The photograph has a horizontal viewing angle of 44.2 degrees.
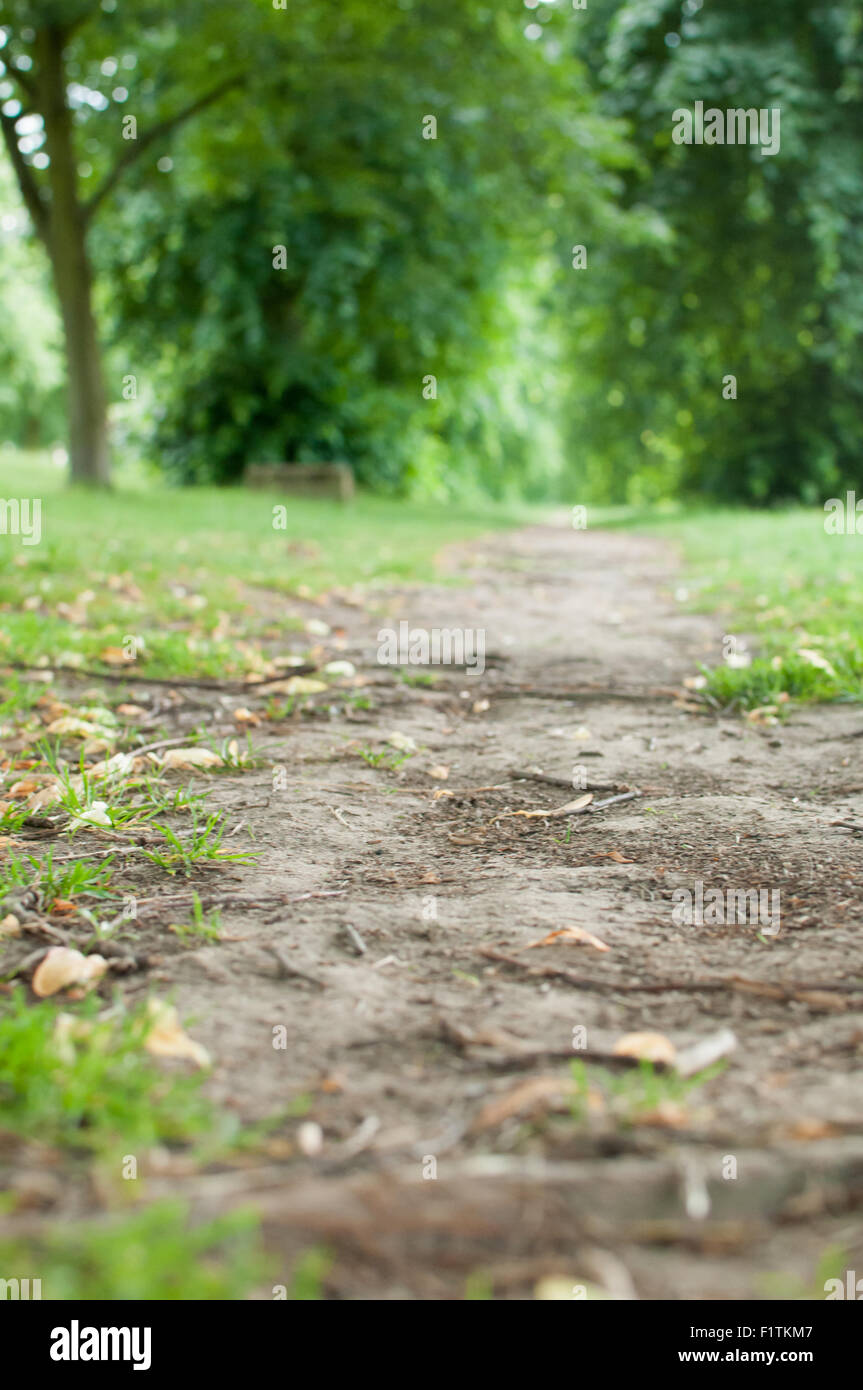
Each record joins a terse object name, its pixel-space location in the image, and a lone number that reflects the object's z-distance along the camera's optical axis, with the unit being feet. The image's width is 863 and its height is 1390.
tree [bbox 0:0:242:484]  40.40
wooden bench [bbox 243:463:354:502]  50.93
